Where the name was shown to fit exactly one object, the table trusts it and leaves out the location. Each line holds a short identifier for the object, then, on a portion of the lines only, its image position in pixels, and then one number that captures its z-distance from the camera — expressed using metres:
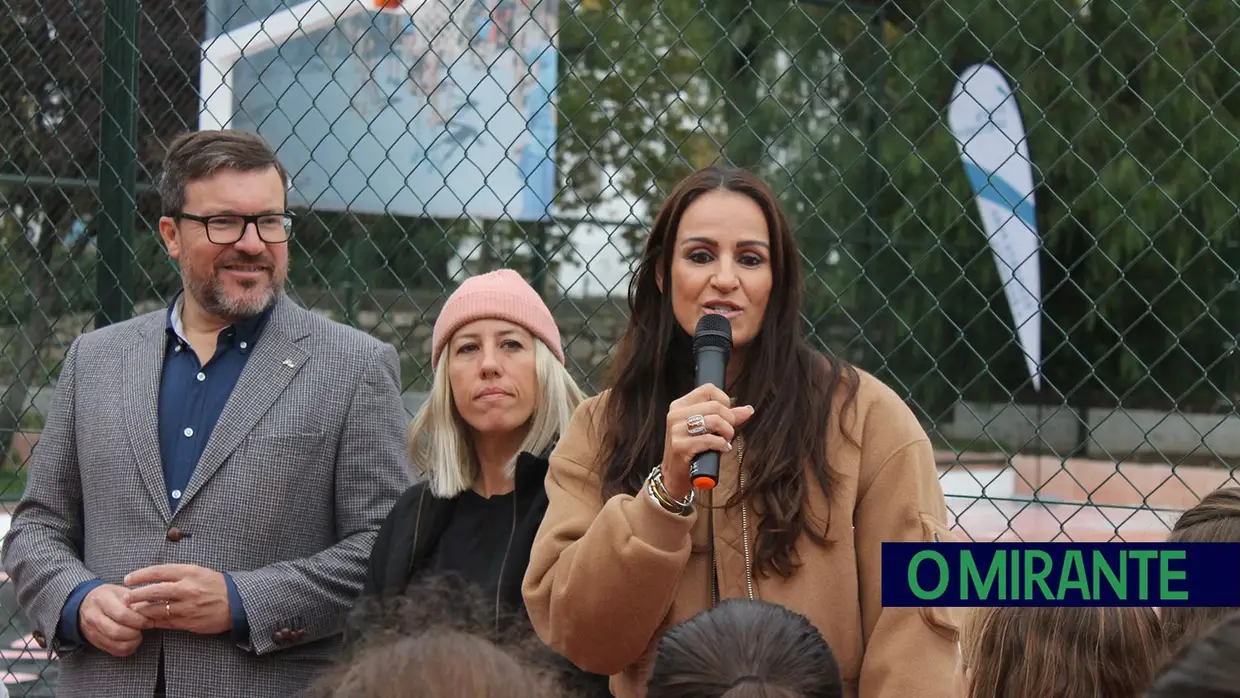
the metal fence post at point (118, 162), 8.12
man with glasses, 6.06
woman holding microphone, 4.55
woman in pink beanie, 5.87
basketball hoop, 8.37
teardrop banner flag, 12.02
